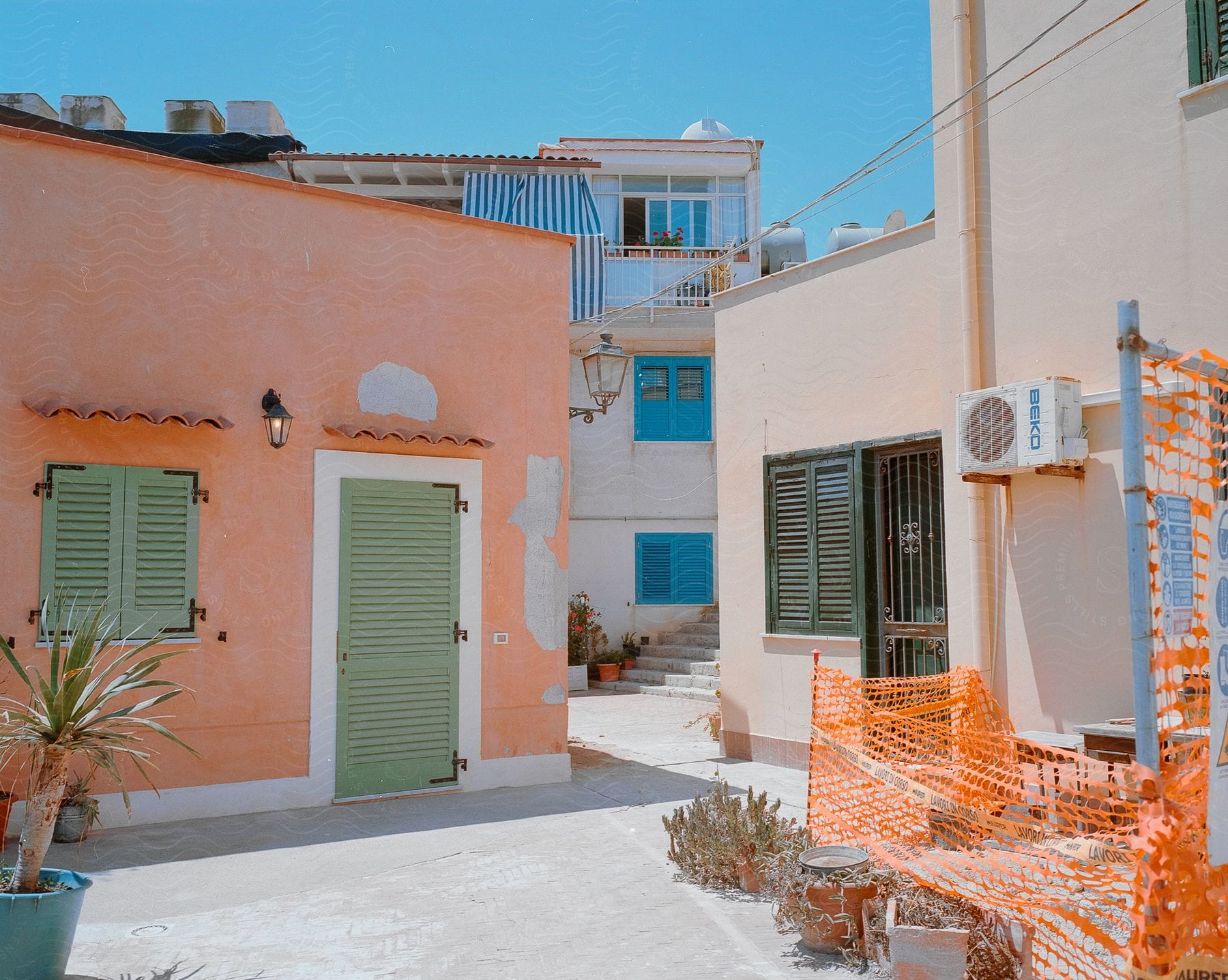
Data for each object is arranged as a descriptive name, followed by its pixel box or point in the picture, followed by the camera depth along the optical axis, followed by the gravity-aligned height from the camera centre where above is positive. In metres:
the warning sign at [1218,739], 2.76 -0.44
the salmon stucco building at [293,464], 6.91 +0.87
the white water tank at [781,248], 18.69 +6.13
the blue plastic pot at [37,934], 3.95 -1.41
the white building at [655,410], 17.19 +2.94
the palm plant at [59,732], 4.15 -0.66
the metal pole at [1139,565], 2.82 +0.03
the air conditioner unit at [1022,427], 6.21 +0.96
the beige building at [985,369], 6.09 +1.53
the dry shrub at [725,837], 5.51 -1.45
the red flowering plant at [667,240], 18.19 +6.12
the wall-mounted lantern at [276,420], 7.43 +1.18
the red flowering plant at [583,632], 15.88 -0.86
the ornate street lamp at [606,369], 9.87 +2.06
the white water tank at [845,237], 12.19 +4.16
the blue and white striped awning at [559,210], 16.36 +6.02
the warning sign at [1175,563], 2.85 +0.04
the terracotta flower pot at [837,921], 4.58 -1.56
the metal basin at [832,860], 4.74 -1.36
